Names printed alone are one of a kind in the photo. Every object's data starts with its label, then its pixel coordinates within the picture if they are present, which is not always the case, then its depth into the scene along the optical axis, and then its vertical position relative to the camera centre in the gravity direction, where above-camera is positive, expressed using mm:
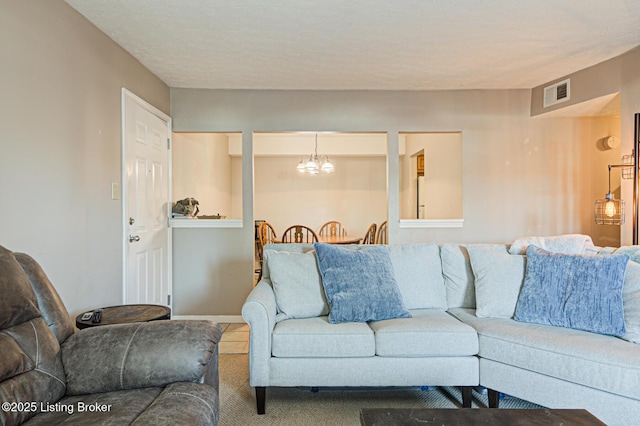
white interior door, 3090 +45
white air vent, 3721 +1118
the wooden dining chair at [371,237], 5480 -432
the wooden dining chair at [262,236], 5078 -390
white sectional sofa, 1880 -747
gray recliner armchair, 1259 -587
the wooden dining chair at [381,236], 5250 -400
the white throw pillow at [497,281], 2445 -481
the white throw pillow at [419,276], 2686 -483
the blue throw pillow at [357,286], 2379 -499
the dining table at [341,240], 4981 -443
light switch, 2844 +124
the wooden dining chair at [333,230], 6605 -409
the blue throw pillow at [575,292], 2137 -497
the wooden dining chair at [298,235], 5229 -378
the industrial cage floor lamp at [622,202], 2797 +39
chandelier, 6285 +705
